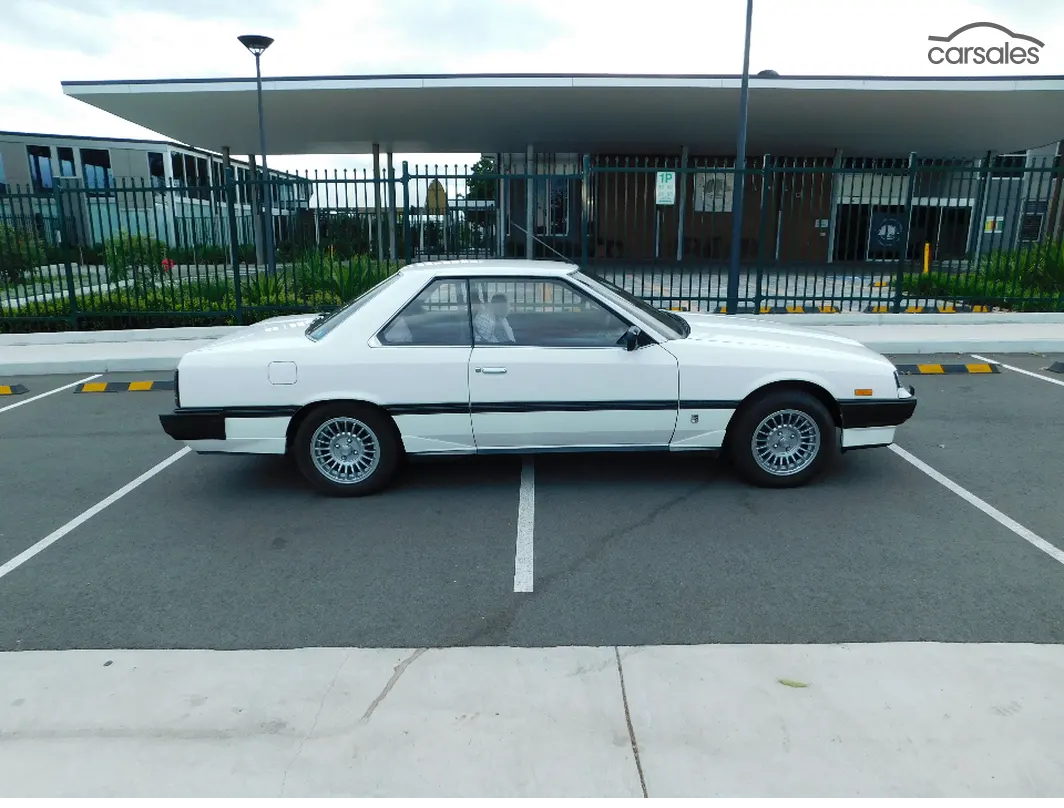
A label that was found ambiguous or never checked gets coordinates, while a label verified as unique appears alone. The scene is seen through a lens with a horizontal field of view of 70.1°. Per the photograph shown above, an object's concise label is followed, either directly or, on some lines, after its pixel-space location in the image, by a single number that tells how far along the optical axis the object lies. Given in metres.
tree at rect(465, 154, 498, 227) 11.08
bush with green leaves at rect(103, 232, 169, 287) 11.91
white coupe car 5.00
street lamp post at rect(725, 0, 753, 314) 11.95
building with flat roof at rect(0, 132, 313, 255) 34.47
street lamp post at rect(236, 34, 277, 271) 11.15
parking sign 11.62
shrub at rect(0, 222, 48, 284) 14.30
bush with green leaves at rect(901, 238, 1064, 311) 12.48
